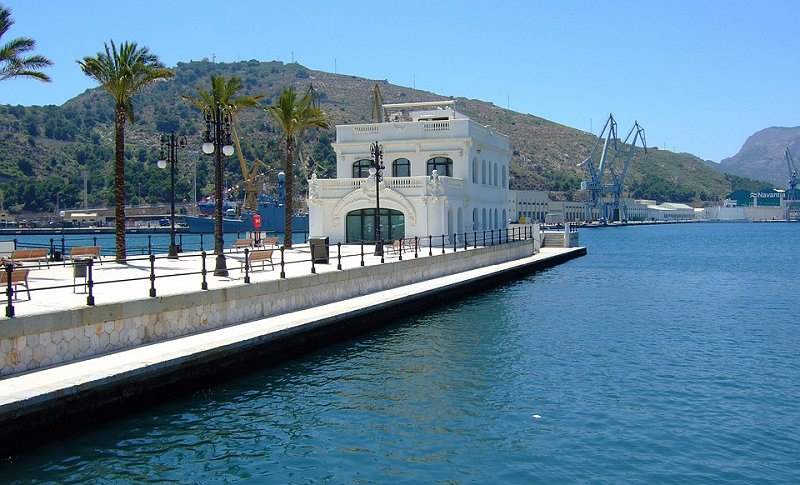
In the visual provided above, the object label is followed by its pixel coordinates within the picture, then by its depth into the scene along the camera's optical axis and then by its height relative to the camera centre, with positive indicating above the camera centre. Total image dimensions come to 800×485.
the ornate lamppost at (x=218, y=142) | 25.27 +2.72
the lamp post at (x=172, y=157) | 32.66 +3.05
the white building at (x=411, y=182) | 42.44 +2.11
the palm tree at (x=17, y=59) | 23.27 +5.19
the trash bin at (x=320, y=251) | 26.94 -1.15
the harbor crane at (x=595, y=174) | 195.77 +11.08
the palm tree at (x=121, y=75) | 29.22 +5.74
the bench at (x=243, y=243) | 35.06 -1.07
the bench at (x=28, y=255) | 23.28 -1.04
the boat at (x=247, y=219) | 133.25 +0.31
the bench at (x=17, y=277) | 15.56 -1.14
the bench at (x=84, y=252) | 25.72 -1.04
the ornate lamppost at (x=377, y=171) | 33.19 +2.41
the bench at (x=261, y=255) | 23.67 -1.13
